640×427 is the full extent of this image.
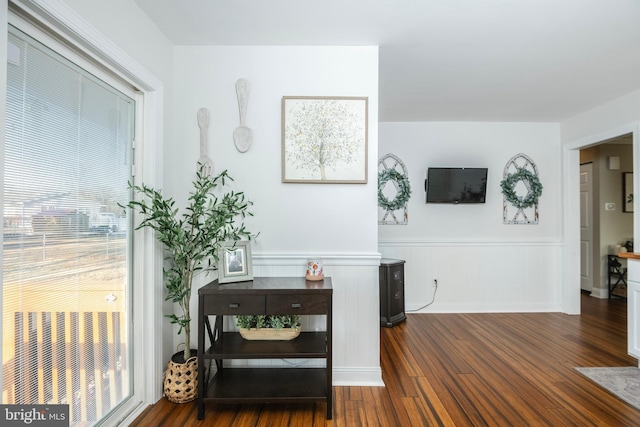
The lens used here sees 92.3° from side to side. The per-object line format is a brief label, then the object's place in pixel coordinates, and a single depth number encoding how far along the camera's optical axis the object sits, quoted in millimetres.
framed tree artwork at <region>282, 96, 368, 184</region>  2268
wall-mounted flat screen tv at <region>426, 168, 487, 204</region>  3953
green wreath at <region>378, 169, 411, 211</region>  4008
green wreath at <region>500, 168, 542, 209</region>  3992
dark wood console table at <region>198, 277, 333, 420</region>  1854
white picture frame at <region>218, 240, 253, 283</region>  1987
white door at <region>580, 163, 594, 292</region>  4910
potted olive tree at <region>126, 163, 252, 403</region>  1900
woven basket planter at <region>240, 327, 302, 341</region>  2061
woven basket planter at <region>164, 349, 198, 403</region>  2023
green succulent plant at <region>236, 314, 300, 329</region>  2070
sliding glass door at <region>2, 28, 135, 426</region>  1252
